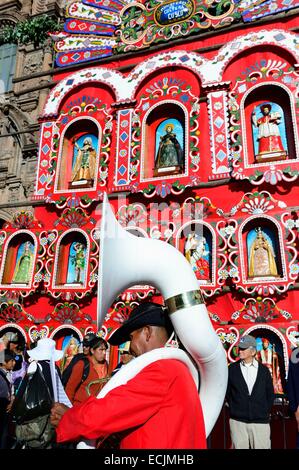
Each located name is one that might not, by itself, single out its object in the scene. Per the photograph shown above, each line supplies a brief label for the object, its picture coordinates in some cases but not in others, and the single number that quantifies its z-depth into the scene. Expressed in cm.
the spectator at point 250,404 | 436
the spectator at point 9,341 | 765
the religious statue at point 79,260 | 836
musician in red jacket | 180
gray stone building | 980
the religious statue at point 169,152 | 834
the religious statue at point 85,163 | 898
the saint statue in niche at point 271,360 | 624
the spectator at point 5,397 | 496
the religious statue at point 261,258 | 690
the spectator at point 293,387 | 443
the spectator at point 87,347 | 478
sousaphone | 204
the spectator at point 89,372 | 400
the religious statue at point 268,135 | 745
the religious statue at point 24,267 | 869
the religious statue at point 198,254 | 723
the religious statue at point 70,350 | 775
